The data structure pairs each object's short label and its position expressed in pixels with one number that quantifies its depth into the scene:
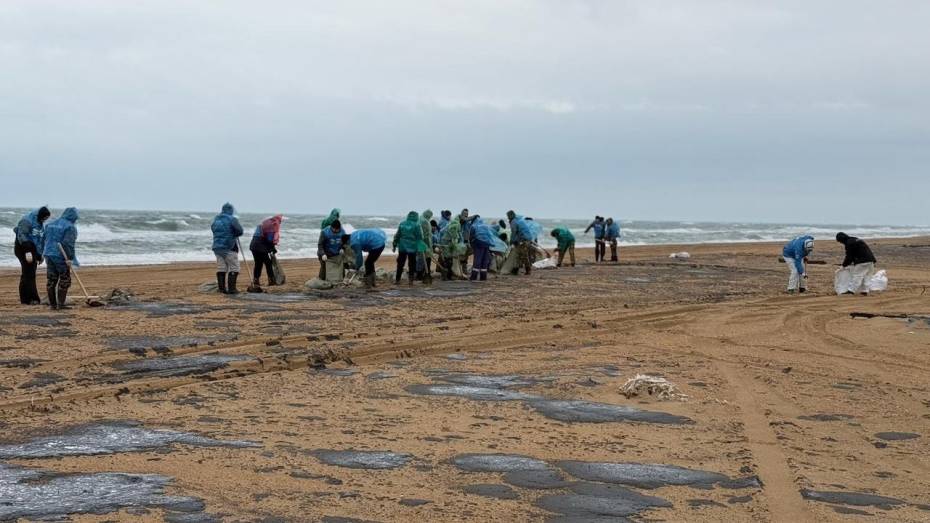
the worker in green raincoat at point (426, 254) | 18.70
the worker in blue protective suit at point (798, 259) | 18.02
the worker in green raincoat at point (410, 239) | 18.47
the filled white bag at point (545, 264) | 24.69
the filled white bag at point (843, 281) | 18.21
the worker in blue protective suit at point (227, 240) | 15.82
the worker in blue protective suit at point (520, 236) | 21.52
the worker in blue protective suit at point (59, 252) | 13.73
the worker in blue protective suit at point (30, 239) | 14.35
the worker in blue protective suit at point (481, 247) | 19.80
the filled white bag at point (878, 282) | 18.73
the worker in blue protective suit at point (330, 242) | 17.94
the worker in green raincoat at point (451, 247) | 20.05
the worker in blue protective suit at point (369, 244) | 18.03
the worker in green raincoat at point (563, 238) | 24.65
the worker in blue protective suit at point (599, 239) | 28.47
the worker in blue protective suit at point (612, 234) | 28.34
